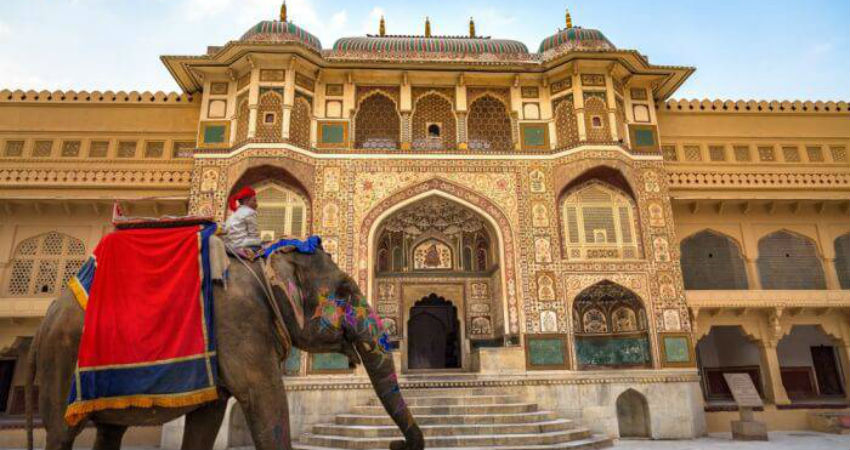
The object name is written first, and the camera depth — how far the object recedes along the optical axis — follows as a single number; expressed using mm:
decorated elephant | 3375
